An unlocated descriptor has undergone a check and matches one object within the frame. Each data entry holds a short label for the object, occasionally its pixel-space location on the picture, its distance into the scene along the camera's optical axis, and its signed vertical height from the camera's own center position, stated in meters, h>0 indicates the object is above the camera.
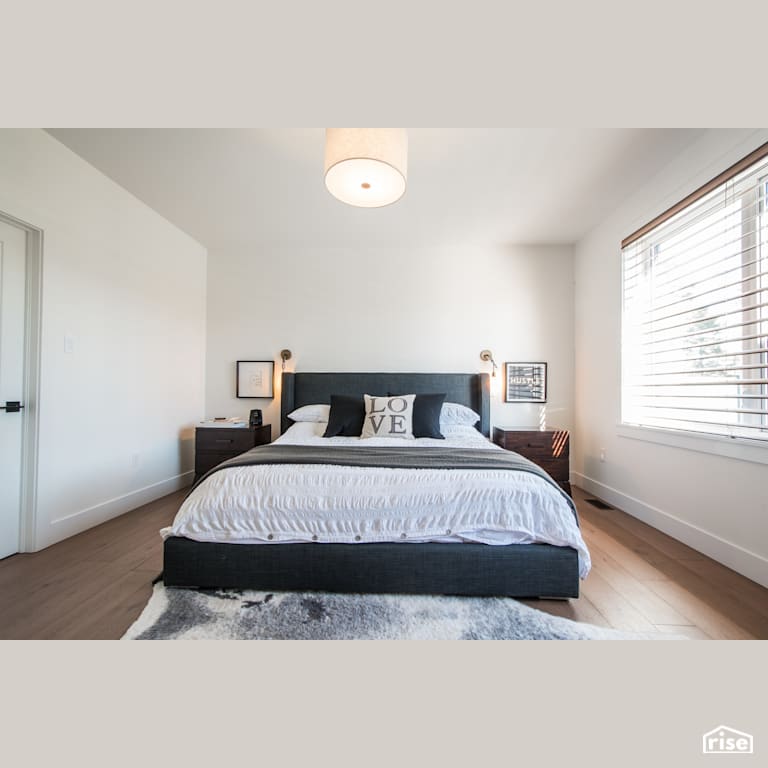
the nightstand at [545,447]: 3.14 -0.56
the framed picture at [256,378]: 3.74 +0.07
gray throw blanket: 1.79 -0.41
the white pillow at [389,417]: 2.84 -0.27
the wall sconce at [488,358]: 3.65 +0.31
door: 2.00 +0.05
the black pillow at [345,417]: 2.99 -0.29
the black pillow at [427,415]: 2.89 -0.26
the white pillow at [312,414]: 3.32 -0.29
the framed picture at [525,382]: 3.66 +0.05
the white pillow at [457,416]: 3.23 -0.29
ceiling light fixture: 1.66 +1.13
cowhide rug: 1.33 -0.98
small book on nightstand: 3.27 -0.39
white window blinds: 1.86 +0.51
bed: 1.57 -0.79
